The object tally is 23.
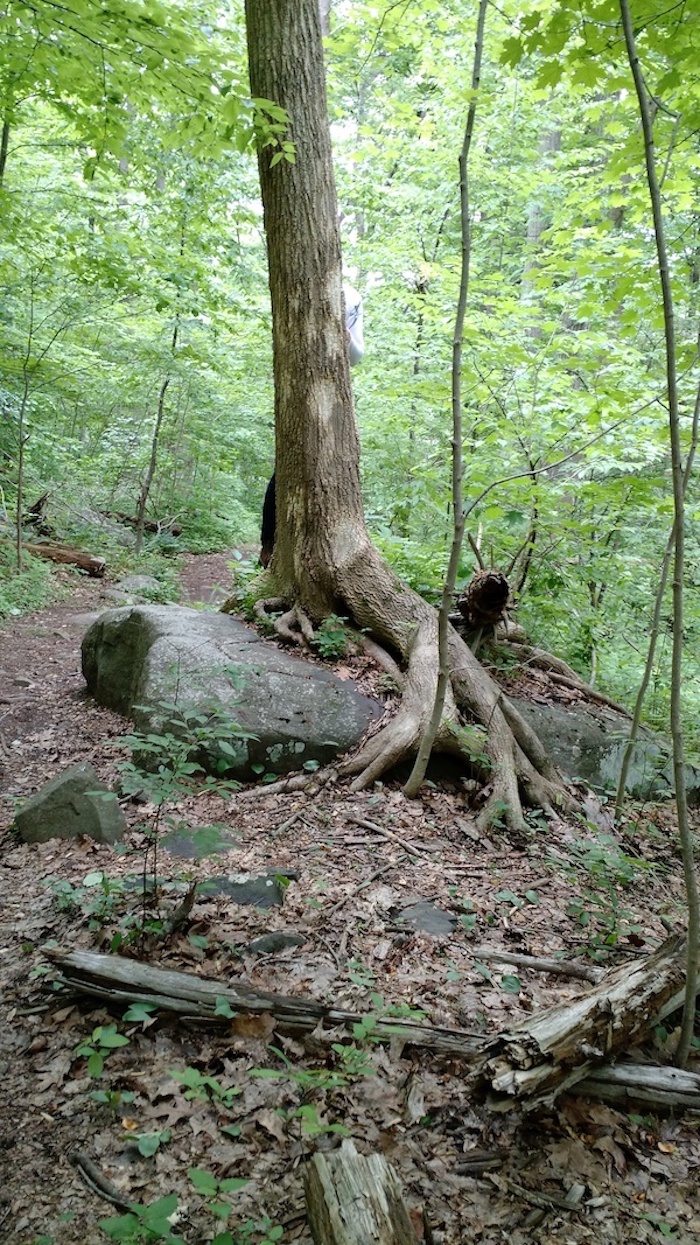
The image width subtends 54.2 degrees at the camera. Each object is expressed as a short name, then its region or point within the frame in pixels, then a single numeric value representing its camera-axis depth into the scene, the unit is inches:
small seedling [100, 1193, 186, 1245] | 65.1
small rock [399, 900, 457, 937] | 128.3
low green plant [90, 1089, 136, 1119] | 85.9
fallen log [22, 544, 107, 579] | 453.7
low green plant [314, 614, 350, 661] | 215.8
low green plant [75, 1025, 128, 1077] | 88.7
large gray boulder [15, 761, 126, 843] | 151.7
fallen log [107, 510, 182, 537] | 587.5
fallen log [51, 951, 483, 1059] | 97.2
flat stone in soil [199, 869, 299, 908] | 131.2
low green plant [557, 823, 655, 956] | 130.1
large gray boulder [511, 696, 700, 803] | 212.8
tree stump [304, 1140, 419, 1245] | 66.2
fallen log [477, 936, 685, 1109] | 84.5
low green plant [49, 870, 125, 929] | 119.2
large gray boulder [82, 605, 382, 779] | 186.2
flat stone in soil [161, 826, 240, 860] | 107.4
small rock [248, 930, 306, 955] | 116.9
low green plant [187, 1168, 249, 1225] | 69.4
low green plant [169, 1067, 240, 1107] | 82.7
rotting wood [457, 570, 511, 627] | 221.1
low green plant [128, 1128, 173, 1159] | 79.7
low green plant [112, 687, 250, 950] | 112.7
